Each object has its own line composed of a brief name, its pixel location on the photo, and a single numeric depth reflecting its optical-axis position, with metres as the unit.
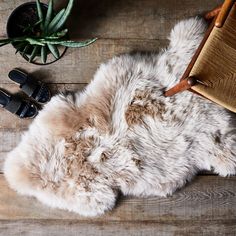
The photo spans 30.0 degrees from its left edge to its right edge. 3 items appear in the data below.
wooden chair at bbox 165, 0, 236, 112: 1.47
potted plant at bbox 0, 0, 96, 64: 1.51
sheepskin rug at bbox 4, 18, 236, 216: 1.69
